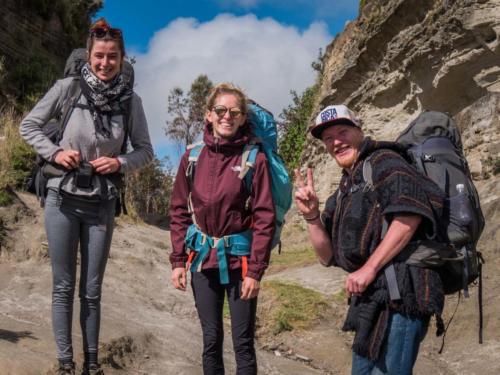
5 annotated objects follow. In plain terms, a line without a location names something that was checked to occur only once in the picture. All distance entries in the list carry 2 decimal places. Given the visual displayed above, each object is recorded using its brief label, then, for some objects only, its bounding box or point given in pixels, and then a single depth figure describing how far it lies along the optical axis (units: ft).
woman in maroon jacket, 10.73
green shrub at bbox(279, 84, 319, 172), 64.23
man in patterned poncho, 8.36
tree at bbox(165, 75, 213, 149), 108.88
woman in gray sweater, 11.66
